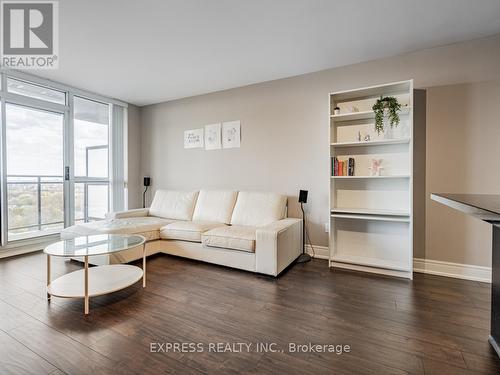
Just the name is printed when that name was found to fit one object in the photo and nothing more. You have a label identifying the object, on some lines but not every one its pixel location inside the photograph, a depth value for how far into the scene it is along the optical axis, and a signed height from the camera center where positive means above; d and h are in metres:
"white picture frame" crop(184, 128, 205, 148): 4.20 +0.81
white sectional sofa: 2.65 -0.54
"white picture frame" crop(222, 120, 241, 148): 3.84 +0.81
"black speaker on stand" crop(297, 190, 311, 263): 3.11 -0.66
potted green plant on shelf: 2.56 +0.81
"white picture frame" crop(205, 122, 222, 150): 4.02 +0.80
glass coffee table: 1.95 -0.84
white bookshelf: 2.69 -0.07
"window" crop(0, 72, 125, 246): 3.34 +0.43
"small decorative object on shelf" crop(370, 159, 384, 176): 2.87 +0.21
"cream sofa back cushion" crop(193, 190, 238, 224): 3.53 -0.31
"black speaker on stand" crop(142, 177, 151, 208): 4.74 -0.01
